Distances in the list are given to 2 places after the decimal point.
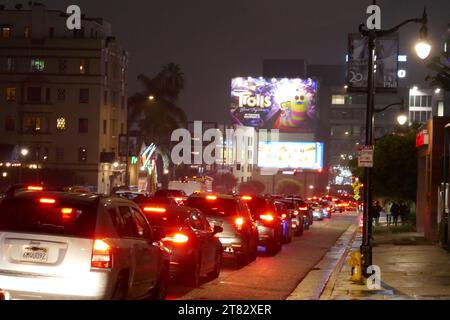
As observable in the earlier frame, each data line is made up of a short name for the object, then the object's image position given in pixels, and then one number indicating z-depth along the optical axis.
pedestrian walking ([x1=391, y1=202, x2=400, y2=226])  50.17
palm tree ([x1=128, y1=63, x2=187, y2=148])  86.50
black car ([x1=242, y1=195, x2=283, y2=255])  27.64
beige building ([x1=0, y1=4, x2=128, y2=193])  80.50
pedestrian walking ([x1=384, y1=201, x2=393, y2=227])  53.14
